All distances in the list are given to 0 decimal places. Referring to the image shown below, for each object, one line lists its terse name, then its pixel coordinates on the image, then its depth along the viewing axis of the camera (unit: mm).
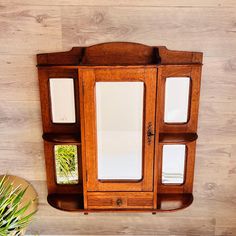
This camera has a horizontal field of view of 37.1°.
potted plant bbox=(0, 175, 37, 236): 1274
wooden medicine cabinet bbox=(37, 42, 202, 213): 1423
